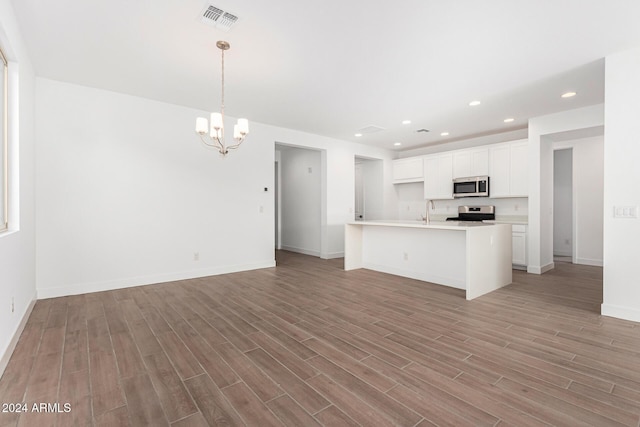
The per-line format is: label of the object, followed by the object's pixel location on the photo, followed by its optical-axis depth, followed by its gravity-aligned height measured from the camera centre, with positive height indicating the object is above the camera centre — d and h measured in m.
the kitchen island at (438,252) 3.70 -0.64
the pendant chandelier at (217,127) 3.07 +0.91
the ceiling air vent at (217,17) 2.32 +1.59
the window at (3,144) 2.41 +0.57
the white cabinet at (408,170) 7.21 +1.02
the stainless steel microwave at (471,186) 5.88 +0.49
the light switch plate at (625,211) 2.88 -0.03
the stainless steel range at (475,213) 6.16 -0.07
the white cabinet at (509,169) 5.38 +0.77
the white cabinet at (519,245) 5.33 -0.66
